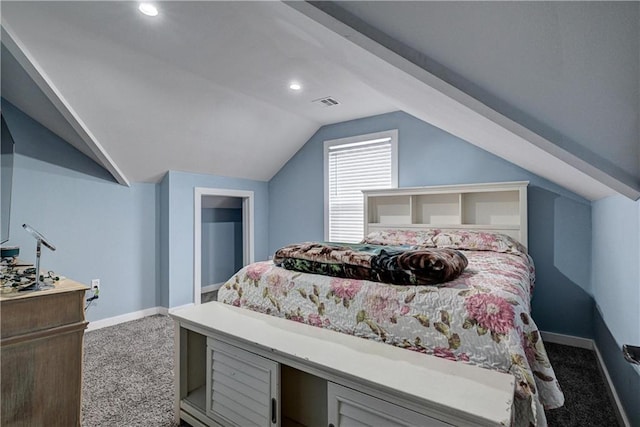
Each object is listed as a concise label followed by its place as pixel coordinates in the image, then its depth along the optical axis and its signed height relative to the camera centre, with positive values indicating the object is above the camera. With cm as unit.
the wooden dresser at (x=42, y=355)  129 -64
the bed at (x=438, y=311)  115 -46
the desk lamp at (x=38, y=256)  140 -20
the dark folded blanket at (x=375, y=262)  141 -26
